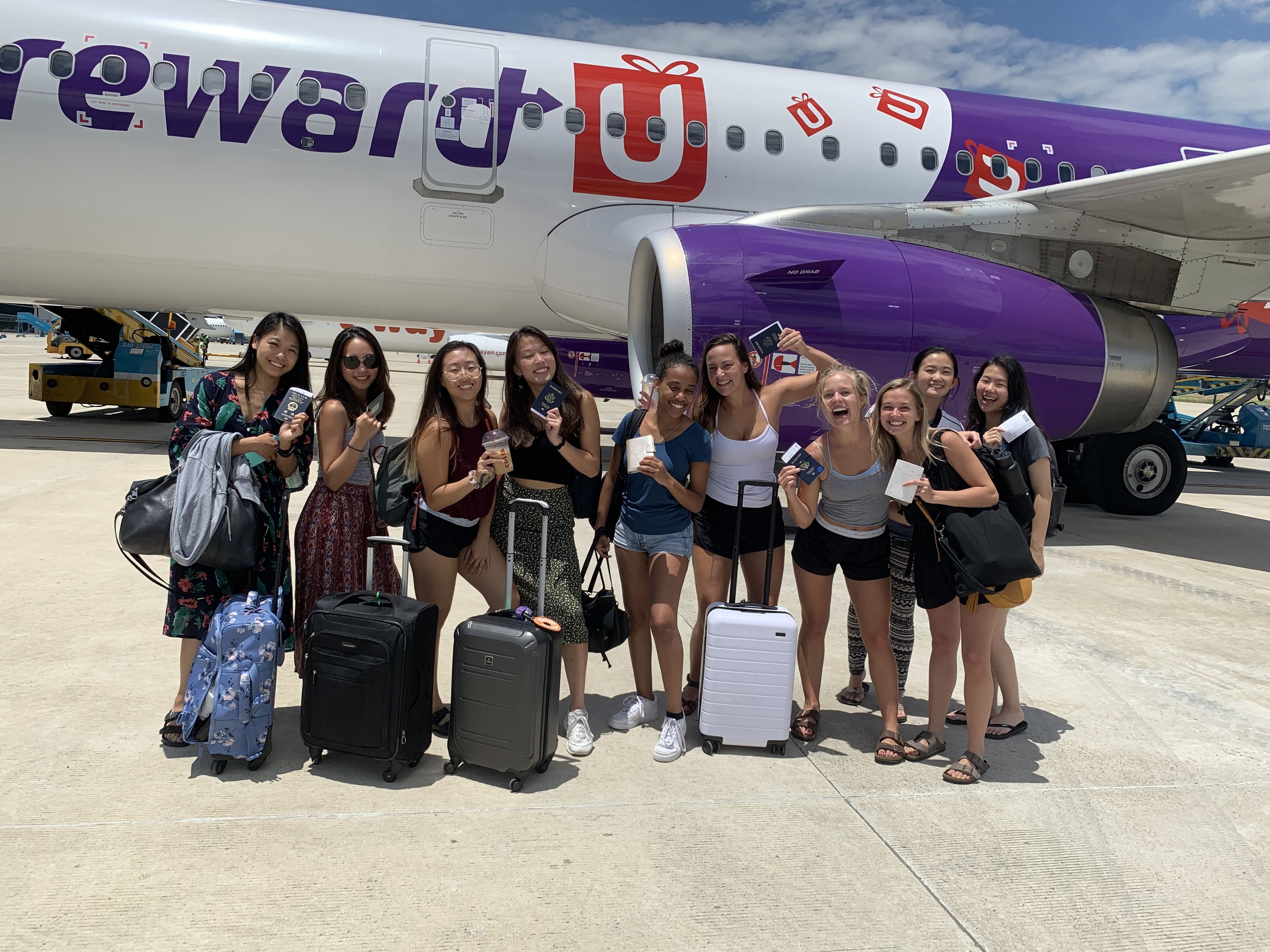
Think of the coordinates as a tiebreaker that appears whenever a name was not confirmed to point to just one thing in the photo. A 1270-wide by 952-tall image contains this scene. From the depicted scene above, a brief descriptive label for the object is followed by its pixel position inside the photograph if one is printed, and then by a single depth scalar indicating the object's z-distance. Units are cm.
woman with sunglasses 329
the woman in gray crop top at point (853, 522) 339
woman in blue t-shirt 341
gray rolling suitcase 297
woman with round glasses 328
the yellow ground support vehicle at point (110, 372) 1214
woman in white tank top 354
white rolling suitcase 330
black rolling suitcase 292
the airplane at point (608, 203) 694
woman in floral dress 318
